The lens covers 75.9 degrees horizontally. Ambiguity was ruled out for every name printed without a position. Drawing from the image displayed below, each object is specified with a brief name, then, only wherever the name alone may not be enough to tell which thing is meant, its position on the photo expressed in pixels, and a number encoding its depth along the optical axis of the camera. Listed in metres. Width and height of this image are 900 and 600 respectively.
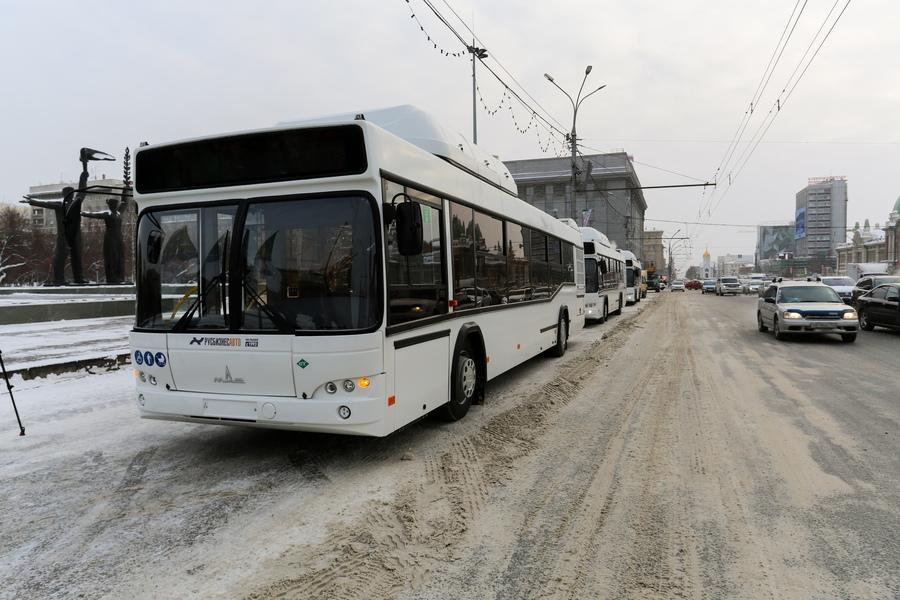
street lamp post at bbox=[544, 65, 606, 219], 28.11
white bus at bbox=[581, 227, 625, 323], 20.16
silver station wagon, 13.61
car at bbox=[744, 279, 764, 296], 62.50
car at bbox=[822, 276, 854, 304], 24.83
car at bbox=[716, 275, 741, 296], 55.88
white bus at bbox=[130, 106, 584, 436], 4.67
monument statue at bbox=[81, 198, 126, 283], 29.62
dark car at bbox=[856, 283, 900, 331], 15.38
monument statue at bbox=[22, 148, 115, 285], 26.64
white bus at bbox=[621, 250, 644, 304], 35.78
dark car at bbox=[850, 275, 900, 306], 20.98
